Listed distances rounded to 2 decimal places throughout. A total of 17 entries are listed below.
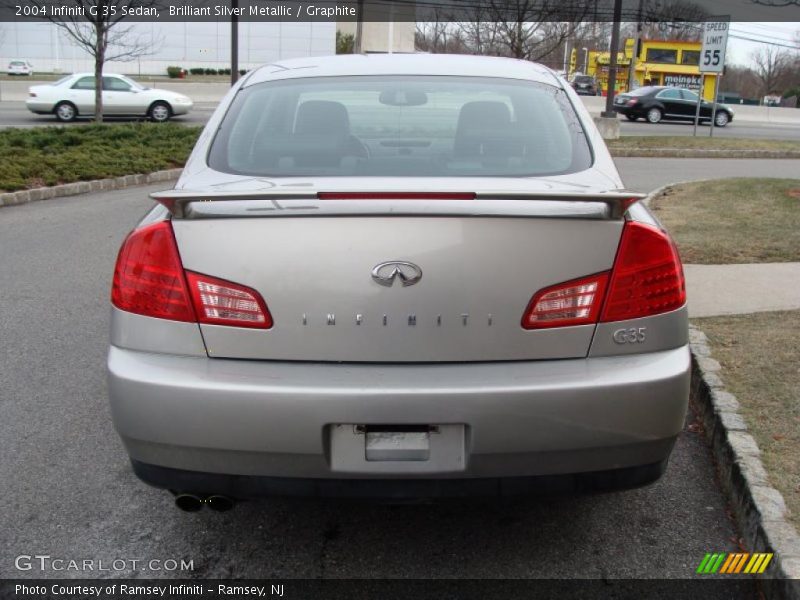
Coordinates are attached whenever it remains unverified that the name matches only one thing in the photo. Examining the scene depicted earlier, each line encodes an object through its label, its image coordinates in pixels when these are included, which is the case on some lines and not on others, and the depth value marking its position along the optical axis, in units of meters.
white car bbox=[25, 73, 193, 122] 23.92
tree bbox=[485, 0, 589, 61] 24.62
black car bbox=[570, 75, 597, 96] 53.17
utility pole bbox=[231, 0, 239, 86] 20.87
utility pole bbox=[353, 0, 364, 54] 35.84
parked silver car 2.45
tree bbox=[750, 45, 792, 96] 81.38
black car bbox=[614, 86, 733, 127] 33.03
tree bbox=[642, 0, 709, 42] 38.25
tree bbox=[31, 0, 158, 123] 17.74
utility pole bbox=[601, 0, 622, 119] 21.09
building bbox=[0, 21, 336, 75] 65.69
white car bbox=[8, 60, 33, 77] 57.77
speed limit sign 19.88
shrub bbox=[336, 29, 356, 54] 62.28
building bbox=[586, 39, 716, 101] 44.22
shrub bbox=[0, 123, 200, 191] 11.66
